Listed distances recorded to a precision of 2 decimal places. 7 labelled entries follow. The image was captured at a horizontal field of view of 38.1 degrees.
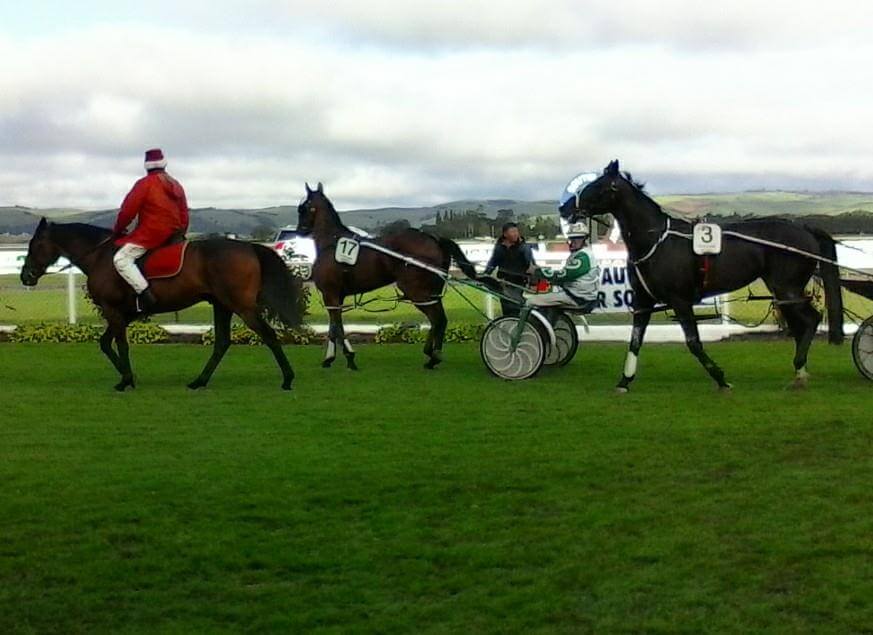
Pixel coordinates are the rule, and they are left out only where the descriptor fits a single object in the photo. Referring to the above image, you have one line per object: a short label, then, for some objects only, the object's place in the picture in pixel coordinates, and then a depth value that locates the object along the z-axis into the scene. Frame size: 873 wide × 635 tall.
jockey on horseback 12.06
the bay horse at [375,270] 14.38
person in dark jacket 14.91
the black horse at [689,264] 11.49
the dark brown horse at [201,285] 12.12
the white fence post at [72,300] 20.09
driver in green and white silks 12.42
